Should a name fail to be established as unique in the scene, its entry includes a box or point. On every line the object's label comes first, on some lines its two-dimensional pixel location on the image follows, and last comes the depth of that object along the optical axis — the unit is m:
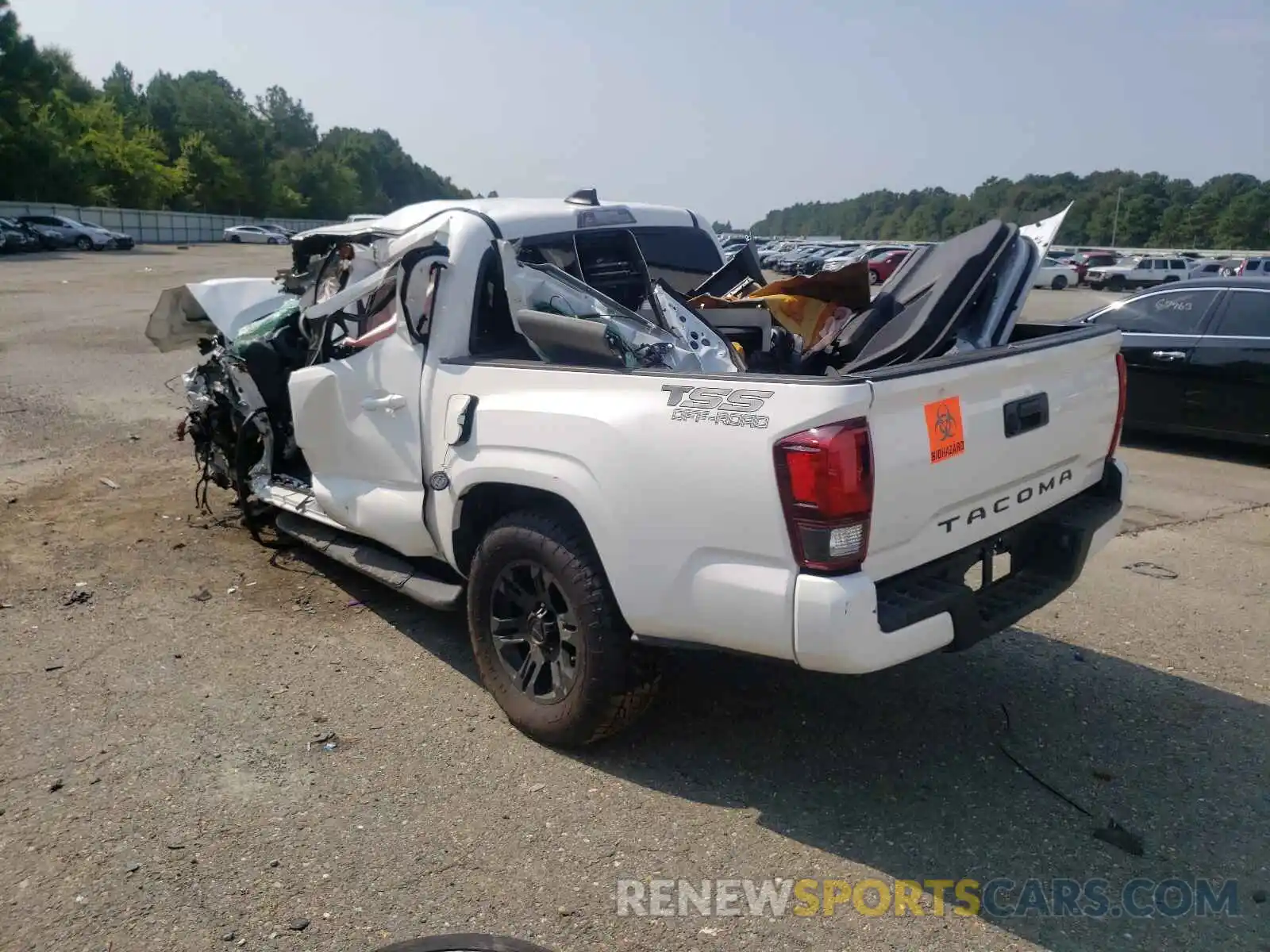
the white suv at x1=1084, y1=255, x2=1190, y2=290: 42.34
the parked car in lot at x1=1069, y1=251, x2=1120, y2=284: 44.78
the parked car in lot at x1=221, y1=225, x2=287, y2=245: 66.19
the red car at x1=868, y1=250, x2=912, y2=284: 34.28
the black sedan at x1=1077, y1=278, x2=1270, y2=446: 8.88
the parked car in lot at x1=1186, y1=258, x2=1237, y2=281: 36.36
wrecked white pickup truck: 3.08
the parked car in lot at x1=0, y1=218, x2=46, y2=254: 40.38
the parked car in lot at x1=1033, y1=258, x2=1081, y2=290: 43.28
